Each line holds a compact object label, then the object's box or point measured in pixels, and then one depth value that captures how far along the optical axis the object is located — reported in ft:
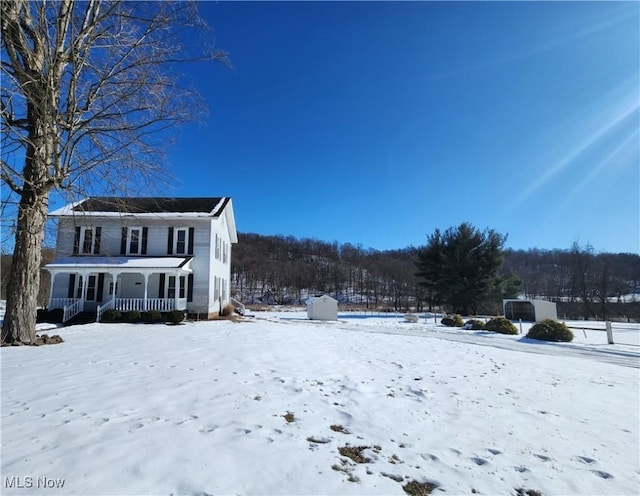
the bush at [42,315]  58.21
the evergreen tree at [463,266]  114.52
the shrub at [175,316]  55.72
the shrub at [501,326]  63.52
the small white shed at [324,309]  92.27
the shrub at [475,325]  70.73
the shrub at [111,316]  56.65
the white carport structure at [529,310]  86.17
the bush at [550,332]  52.90
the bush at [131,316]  57.41
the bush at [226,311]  80.02
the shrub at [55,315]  59.26
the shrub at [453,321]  80.93
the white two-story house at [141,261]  62.59
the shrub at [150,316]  57.47
